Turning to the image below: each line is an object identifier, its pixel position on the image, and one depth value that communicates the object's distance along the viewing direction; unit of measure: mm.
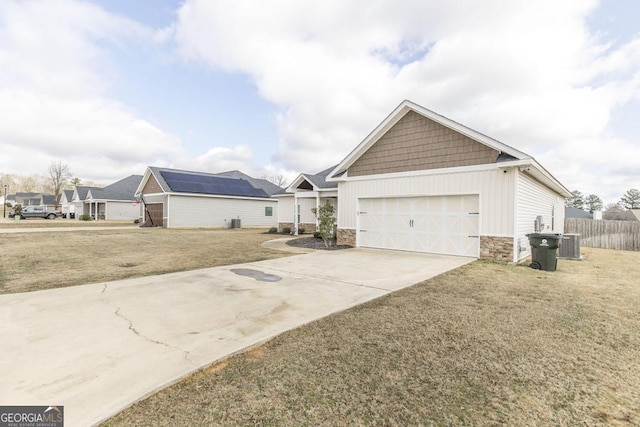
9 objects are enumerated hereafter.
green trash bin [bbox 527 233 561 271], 8086
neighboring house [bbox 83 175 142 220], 36125
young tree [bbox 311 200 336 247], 13070
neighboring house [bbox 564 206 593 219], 36125
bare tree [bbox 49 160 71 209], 61344
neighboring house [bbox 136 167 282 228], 23969
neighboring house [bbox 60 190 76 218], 42750
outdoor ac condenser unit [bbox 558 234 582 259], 10633
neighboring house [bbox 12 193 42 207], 67912
